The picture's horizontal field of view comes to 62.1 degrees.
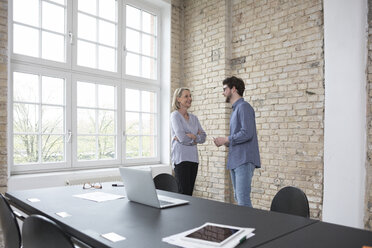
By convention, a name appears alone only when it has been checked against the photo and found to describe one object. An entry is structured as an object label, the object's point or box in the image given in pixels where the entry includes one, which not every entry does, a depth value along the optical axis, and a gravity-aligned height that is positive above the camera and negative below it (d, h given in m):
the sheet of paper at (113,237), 1.41 -0.51
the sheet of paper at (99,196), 2.29 -0.53
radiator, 4.16 -0.73
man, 3.19 -0.22
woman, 3.62 -0.19
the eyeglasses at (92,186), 2.82 -0.54
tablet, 1.34 -0.49
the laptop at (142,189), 1.99 -0.41
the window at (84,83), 4.11 +0.68
